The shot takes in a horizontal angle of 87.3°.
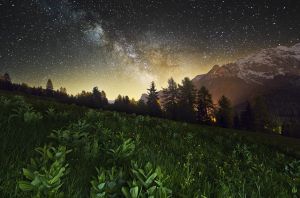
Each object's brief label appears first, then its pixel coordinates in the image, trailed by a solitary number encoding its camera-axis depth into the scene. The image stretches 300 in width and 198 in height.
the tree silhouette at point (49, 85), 97.23
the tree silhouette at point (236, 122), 48.78
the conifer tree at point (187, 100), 49.05
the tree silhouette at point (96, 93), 84.37
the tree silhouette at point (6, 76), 92.77
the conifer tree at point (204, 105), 50.02
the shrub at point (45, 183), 1.00
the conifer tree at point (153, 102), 50.92
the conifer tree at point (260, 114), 47.26
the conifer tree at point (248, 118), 47.08
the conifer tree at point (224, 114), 46.97
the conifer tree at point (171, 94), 53.95
